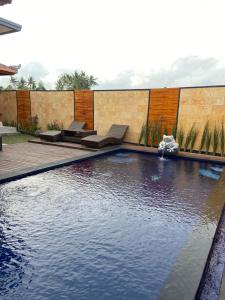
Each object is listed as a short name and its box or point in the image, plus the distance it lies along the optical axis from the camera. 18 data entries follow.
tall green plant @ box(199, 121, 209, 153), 9.55
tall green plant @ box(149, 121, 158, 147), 10.76
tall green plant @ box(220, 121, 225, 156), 9.23
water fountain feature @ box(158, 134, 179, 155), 9.25
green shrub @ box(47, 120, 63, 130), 13.60
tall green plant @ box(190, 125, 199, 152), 9.84
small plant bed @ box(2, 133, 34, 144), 11.46
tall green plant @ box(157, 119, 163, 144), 10.68
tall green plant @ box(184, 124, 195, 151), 9.88
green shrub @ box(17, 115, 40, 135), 13.97
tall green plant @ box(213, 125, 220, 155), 9.34
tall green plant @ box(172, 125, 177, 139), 10.27
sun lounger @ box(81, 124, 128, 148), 9.80
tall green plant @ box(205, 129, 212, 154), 9.55
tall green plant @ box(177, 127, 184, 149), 10.10
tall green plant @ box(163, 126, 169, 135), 10.54
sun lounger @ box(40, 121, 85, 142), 11.11
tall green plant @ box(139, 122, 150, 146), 10.96
